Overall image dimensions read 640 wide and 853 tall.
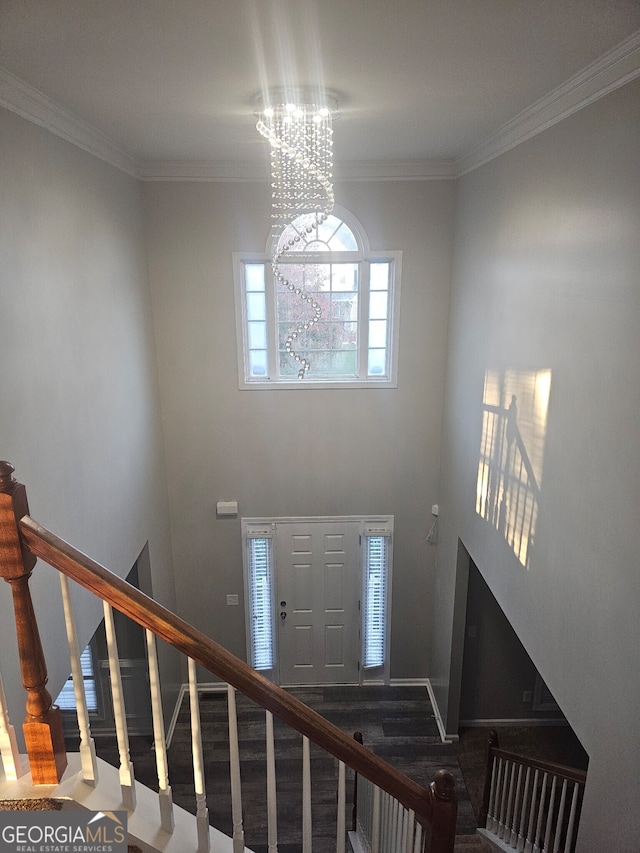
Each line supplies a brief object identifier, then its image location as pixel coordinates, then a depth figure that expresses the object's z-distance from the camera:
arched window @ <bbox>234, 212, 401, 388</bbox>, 5.76
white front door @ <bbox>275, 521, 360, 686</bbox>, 6.48
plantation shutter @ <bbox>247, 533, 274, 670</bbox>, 6.52
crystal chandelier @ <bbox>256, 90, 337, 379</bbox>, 3.47
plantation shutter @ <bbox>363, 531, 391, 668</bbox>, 6.52
